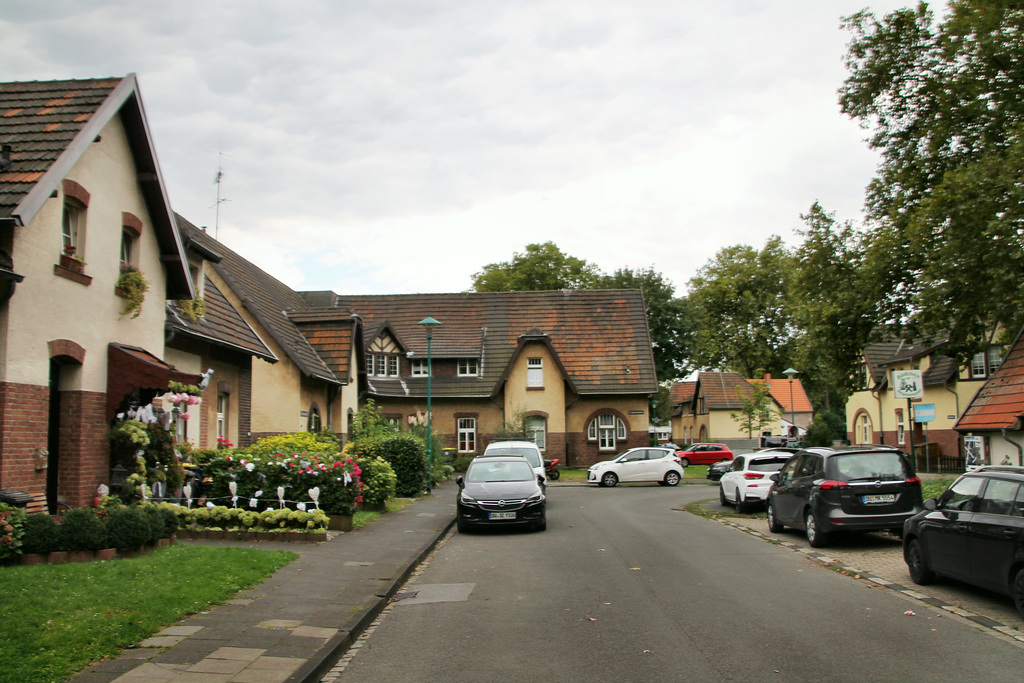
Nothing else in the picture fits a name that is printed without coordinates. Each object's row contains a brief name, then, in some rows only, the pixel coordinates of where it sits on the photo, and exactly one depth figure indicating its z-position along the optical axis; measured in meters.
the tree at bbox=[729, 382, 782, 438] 44.28
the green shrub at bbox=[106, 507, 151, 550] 9.96
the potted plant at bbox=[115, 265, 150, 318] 13.32
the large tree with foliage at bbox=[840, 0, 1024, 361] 21.08
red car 47.09
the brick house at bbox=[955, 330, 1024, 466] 20.16
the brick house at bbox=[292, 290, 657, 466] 40.84
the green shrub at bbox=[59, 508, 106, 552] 9.46
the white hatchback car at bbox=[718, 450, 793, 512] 21.06
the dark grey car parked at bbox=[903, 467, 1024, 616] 8.41
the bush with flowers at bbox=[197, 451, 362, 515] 15.06
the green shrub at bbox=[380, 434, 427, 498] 24.81
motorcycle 35.50
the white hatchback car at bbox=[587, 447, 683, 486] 32.59
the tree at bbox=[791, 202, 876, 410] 28.75
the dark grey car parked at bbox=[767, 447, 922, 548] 13.35
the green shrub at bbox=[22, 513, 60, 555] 9.20
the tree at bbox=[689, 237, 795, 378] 66.25
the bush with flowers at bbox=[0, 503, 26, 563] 9.01
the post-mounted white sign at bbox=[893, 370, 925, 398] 15.08
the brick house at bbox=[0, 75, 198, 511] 10.60
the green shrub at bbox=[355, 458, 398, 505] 18.98
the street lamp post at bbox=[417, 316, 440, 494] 24.45
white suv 22.45
